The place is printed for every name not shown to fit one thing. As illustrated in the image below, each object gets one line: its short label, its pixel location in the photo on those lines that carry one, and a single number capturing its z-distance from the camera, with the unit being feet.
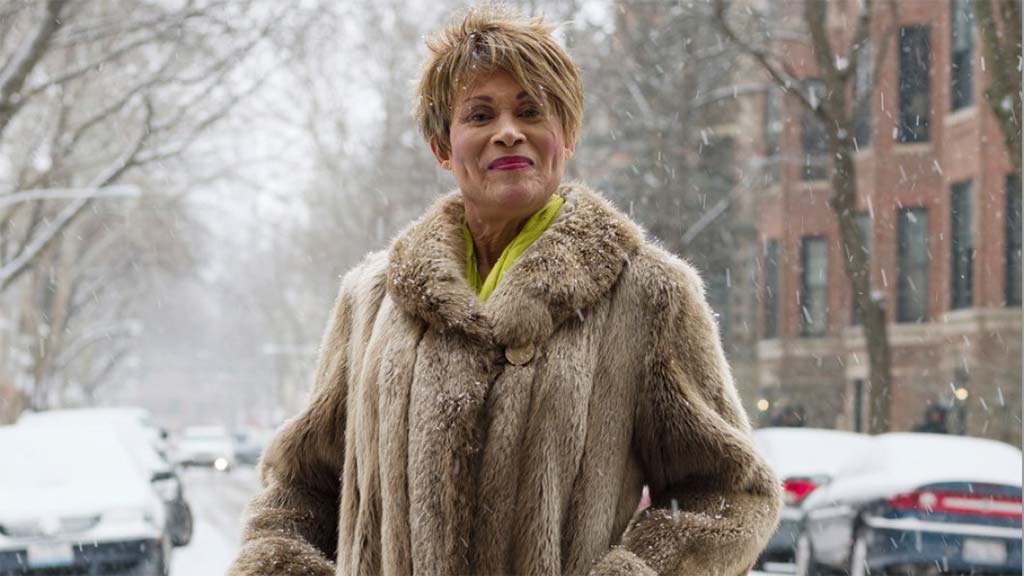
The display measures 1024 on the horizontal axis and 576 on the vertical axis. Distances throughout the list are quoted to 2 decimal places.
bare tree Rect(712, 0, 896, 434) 61.26
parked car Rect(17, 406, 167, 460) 47.26
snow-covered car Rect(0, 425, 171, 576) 39.86
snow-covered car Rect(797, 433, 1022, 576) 35.96
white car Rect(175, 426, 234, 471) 169.48
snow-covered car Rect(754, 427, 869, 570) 47.78
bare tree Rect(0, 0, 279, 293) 63.16
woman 8.61
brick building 84.12
